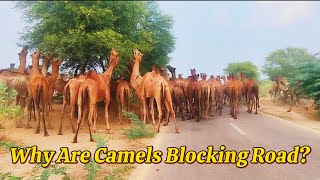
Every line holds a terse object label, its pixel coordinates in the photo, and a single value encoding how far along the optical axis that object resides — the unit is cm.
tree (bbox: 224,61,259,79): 5225
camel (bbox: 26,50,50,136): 1259
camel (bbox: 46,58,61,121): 1442
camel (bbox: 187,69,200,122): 1775
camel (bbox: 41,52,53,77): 1461
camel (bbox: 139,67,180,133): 1307
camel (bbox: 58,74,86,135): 1192
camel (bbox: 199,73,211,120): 1728
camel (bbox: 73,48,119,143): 1116
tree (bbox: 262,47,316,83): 4016
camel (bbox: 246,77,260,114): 2158
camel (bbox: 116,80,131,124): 1599
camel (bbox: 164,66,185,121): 1855
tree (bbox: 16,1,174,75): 1484
